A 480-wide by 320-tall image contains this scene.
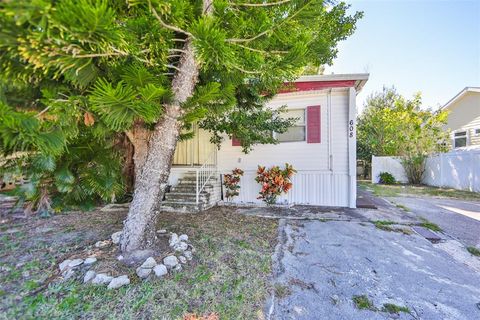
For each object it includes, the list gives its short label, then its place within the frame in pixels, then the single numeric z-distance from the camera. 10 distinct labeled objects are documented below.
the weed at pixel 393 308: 2.33
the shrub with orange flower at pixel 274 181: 6.85
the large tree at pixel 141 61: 1.33
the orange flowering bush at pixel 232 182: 7.41
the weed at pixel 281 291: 2.52
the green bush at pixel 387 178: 14.14
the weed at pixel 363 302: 2.38
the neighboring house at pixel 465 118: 13.34
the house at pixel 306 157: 6.70
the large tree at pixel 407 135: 13.66
